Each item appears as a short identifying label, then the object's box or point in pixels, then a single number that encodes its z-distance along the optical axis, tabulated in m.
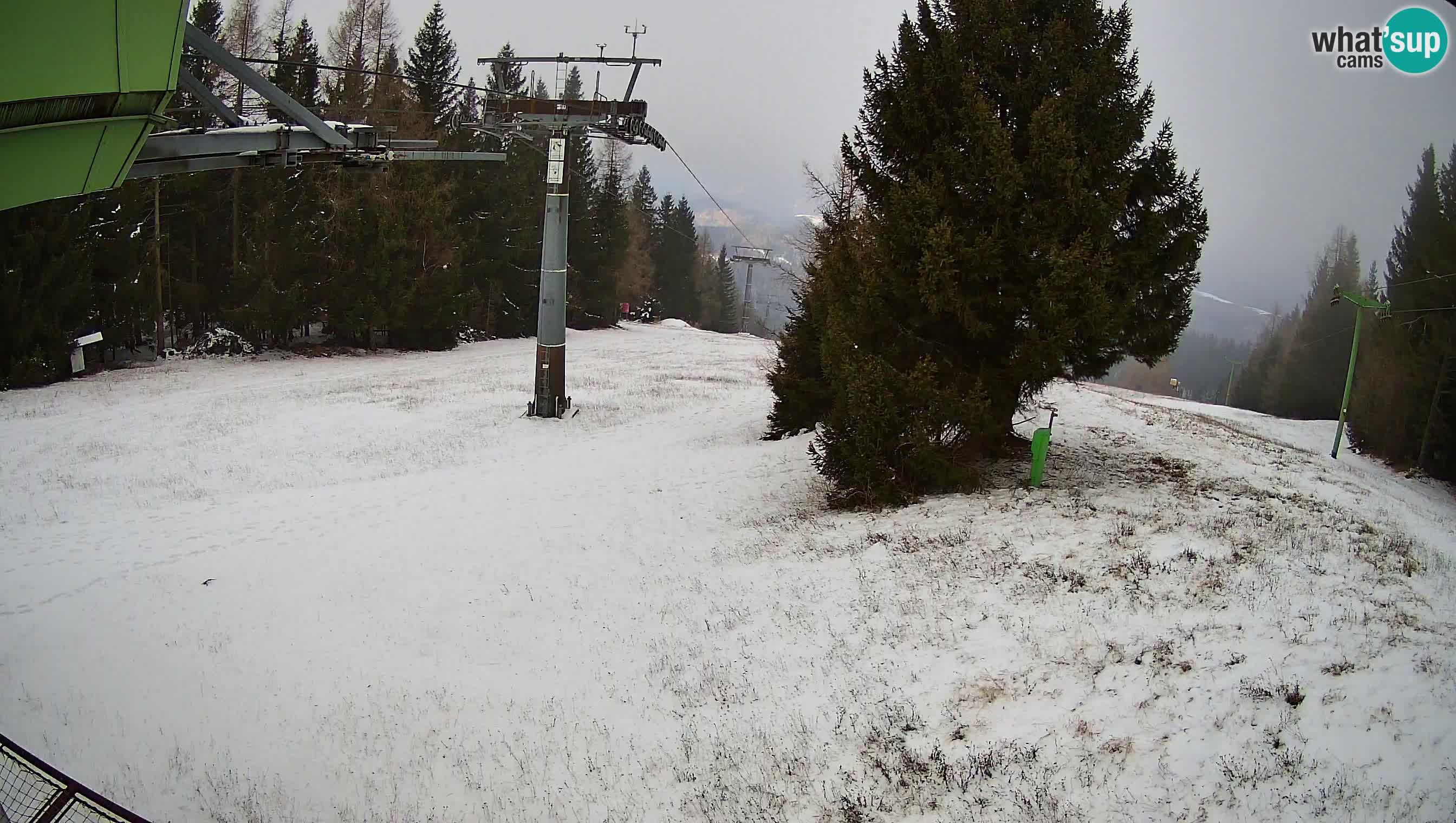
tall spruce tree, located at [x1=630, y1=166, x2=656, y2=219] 73.12
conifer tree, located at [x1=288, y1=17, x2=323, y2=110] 34.19
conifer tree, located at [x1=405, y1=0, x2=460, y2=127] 43.72
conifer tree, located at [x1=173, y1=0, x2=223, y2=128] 30.88
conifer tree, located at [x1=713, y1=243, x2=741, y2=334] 94.19
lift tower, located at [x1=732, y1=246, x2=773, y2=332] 53.34
